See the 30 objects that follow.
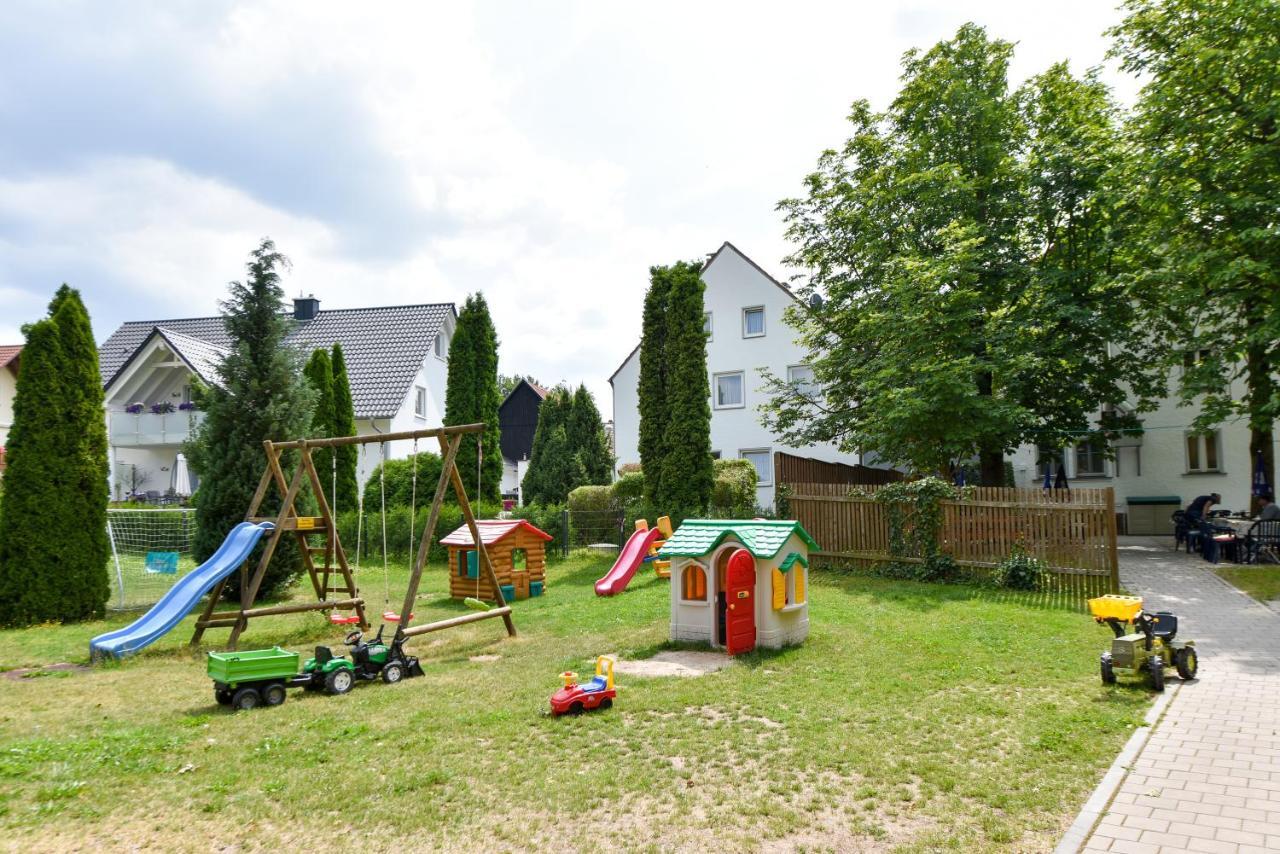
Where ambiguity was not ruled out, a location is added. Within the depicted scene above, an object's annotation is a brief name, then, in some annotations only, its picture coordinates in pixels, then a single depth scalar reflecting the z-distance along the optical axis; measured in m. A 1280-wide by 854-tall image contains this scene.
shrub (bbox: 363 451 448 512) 23.14
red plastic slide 14.13
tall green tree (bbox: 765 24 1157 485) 16.80
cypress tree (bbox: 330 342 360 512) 21.67
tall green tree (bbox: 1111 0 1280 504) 14.76
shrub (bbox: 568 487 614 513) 22.01
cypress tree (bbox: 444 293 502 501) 24.31
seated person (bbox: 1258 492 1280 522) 15.80
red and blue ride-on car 6.91
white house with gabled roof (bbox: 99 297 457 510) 27.91
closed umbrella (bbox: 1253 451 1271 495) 18.73
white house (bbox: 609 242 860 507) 28.80
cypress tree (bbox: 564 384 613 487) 29.14
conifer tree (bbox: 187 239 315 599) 14.92
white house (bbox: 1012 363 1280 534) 22.80
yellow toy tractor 7.54
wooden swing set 9.91
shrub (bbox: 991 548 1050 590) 13.40
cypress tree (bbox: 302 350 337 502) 20.80
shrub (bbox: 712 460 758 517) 20.89
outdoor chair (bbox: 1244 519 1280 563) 15.38
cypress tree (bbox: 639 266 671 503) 19.02
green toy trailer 7.45
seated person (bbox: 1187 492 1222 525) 18.90
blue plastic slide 9.37
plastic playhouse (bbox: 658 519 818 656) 9.56
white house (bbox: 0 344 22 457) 26.06
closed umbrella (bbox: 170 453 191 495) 28.58
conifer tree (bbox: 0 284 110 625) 12.46
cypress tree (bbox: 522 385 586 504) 28.84
